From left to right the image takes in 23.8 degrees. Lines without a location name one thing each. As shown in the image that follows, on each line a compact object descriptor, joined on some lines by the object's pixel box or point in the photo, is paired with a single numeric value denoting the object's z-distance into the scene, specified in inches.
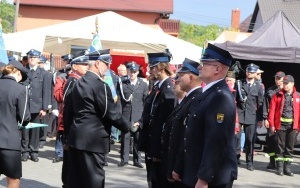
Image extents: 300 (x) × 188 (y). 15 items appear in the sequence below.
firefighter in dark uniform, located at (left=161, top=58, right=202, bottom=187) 296.2
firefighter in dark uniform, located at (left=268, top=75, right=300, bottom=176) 569.0
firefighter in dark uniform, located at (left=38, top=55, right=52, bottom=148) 595.1
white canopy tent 734.5
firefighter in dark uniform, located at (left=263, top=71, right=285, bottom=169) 587.2
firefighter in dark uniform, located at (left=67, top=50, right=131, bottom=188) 323.6
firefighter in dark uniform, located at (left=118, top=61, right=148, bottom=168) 568.4
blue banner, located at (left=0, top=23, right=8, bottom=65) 388.2
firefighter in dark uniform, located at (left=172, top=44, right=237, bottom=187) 237.0
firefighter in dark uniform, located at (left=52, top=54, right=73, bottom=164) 489.4
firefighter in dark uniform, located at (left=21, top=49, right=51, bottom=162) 577.0
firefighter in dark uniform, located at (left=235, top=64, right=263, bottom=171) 592.1
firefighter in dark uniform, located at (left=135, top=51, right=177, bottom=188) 356.8
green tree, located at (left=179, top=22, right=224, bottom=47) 4756.4
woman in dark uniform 340.5
